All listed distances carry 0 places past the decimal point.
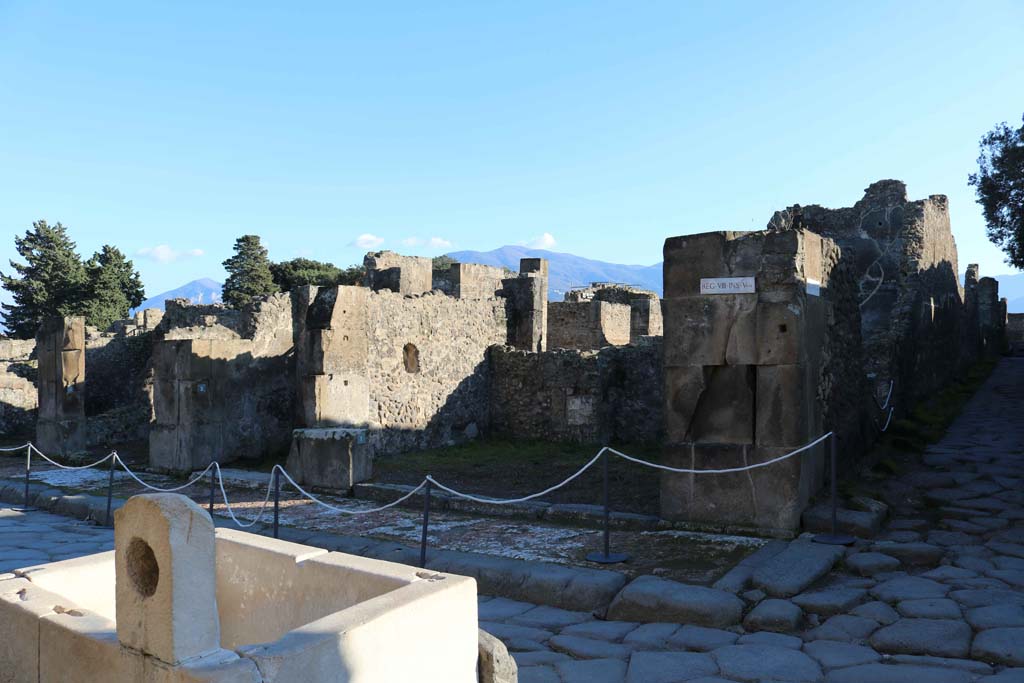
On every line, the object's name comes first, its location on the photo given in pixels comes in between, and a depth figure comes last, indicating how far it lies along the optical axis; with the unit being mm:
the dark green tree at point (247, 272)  42188
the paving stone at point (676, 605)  4730
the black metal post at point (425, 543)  5948
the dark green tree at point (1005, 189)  12742
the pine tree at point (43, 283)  34500
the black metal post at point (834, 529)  6004
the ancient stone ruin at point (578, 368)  6586
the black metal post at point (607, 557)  5836
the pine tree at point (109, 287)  34375
